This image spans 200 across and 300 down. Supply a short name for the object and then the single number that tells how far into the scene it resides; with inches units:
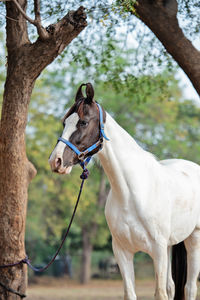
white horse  312.8
